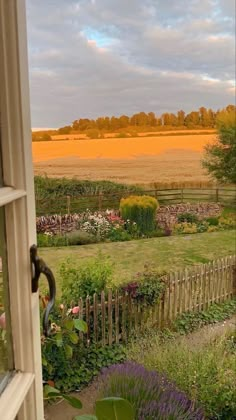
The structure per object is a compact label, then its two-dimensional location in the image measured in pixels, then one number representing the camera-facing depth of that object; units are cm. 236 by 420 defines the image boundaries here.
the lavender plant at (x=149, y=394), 148
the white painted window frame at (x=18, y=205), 55
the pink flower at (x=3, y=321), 60
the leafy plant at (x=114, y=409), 80
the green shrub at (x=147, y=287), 298
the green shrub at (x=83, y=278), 281
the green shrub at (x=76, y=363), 235
